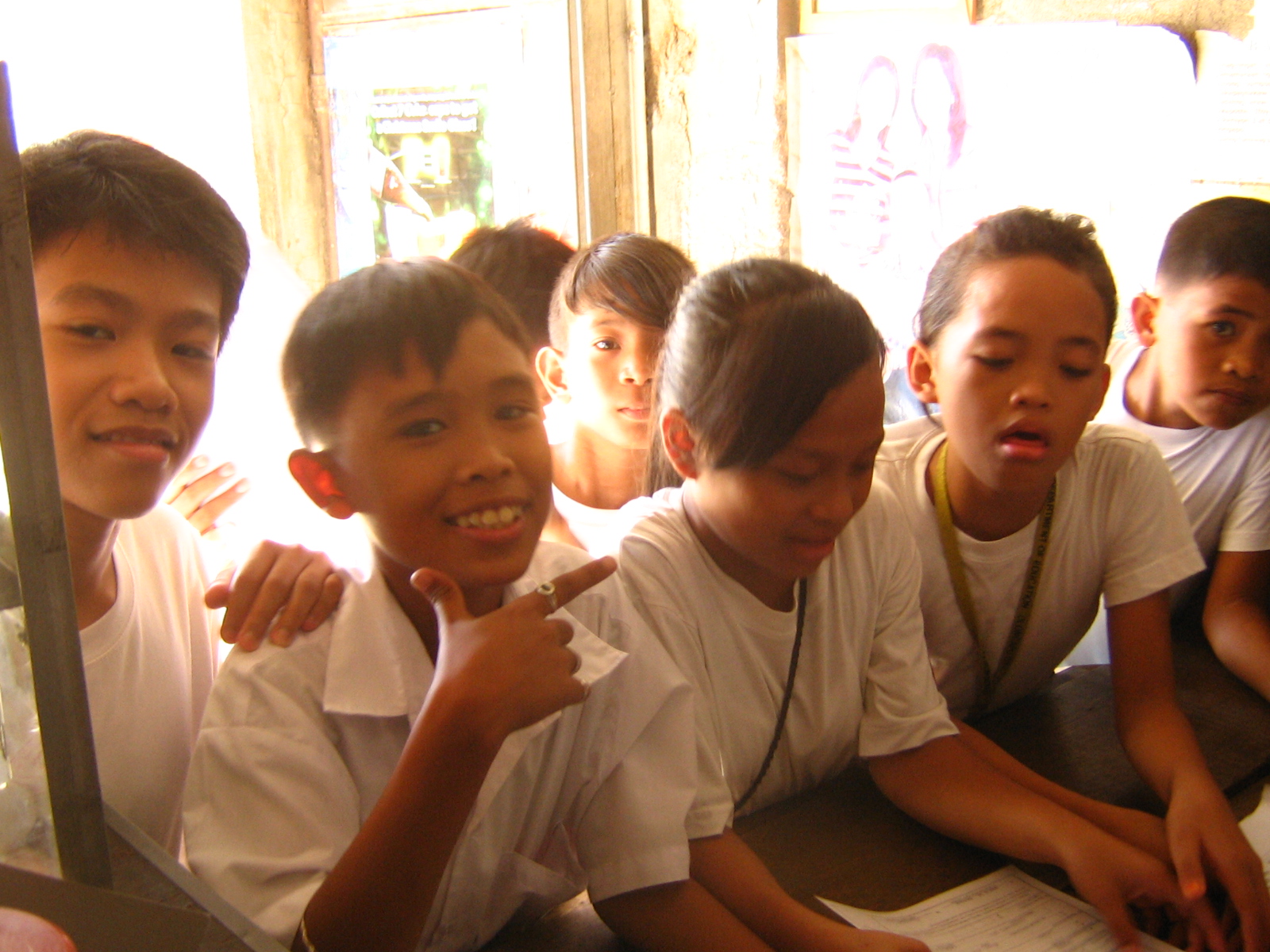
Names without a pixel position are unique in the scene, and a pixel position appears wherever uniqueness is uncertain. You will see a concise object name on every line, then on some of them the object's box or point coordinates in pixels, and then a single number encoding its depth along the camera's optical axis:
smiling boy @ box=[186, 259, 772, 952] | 0.71
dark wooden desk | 0.95
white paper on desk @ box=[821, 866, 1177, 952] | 0.89
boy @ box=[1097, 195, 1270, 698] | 1.55
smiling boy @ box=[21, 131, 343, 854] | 0.85
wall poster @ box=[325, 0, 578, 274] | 2.37
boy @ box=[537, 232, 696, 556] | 1.51
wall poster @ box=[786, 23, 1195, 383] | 2.12
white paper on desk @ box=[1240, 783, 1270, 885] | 1.05
